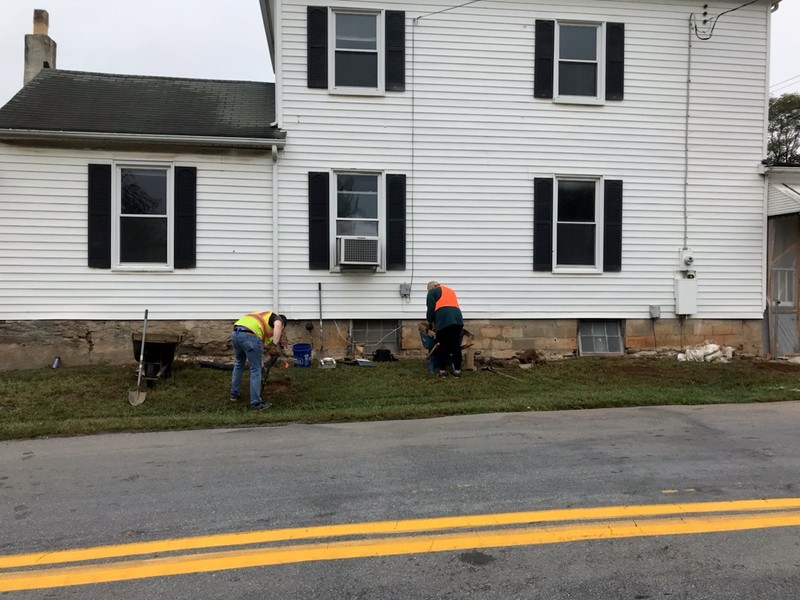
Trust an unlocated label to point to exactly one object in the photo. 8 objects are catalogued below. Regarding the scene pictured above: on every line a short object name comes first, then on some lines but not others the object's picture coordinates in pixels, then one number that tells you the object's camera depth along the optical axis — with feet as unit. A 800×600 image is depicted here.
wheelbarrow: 26.73
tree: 99.96
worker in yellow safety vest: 23.41
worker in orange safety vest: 29.40
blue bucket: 32.91
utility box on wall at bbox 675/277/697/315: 36.52
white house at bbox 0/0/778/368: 33.24
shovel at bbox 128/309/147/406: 24.25
